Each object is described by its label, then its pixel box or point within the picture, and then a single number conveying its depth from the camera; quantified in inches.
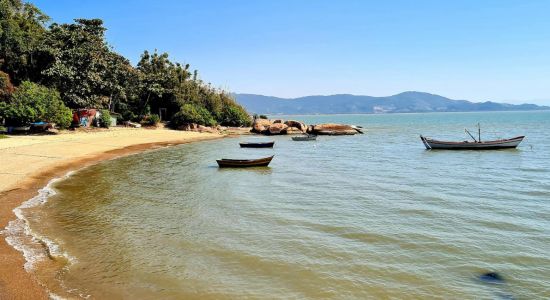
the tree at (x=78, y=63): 1947.6
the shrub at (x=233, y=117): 3122.5
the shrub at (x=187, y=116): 2558.3
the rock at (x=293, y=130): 2831.2
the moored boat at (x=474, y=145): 1621.6
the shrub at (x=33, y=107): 1632.8
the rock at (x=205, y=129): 2646.4
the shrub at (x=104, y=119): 2107.5
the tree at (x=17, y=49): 2071.9
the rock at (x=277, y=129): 2770.7
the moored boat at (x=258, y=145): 1777.8
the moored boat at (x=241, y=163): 1177.4
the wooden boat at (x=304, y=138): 2255.2
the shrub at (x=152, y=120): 2463.7
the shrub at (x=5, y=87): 1752.0
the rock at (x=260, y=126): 2802.7
